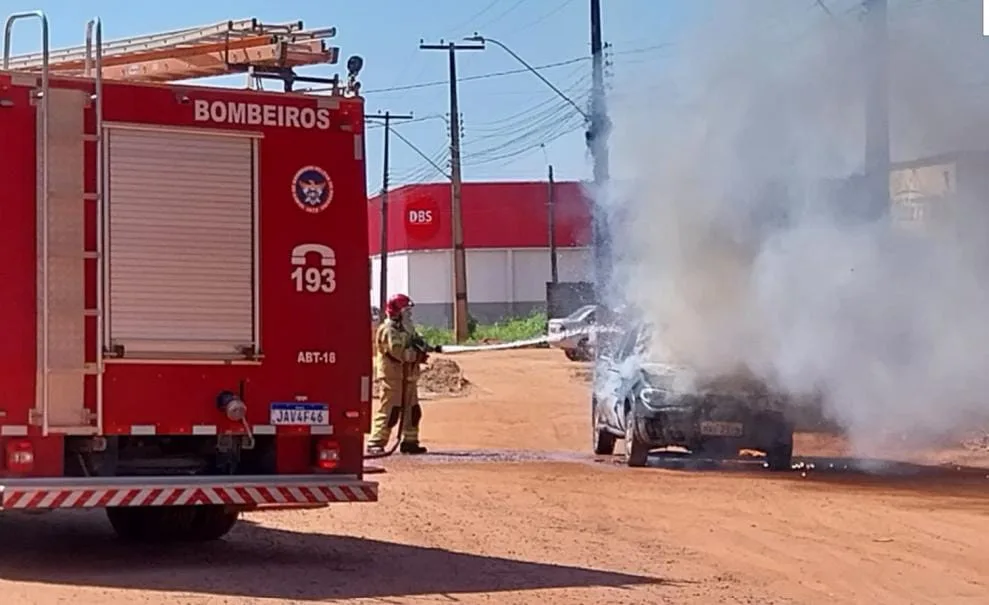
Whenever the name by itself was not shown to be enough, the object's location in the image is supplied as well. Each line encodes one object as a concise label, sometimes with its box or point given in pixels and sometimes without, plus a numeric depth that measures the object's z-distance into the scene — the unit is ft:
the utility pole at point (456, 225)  179.11
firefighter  63.00
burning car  56.65
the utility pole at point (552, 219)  222.69
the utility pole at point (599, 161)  85.06
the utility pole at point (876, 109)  61.93
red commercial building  253.65
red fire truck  32.99
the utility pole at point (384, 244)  214.48
